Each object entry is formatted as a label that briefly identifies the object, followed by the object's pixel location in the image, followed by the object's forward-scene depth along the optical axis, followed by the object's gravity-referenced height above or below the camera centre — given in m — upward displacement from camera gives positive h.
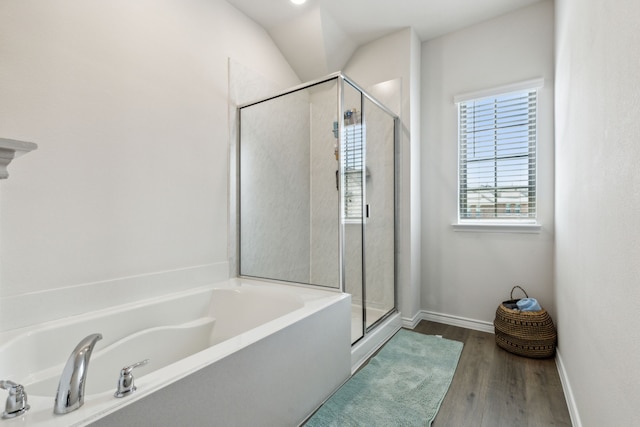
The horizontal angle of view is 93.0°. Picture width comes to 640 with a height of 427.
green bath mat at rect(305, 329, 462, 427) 1.51 -1.03
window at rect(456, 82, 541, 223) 2.52 +0.48
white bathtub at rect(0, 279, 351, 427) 0.92 -0.62
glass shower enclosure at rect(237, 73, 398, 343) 2.21 +0.15
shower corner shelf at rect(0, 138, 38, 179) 0.84 +0.17
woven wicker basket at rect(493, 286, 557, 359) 2.12 -0.88
